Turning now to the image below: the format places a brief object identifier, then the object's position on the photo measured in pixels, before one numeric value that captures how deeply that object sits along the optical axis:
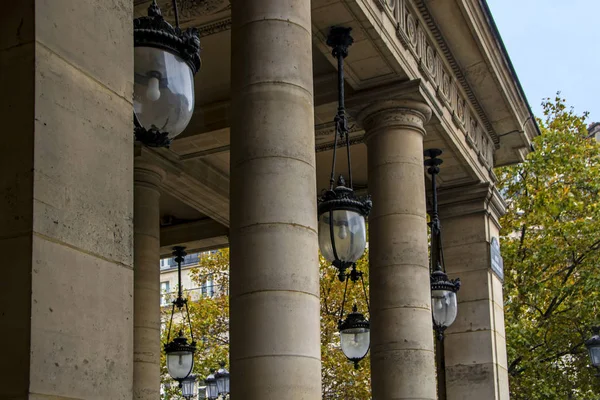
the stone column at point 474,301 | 18.75
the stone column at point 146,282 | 18.62
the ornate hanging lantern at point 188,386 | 26.80
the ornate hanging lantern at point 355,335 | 18.97
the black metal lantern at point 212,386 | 29.83
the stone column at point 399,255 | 13.76
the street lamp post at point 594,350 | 24.49
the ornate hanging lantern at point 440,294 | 16.92
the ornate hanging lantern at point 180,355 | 22.19
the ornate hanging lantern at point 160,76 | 6.37
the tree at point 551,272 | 32.12
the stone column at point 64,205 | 4.37
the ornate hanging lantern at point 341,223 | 12.44
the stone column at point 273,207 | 8.89
